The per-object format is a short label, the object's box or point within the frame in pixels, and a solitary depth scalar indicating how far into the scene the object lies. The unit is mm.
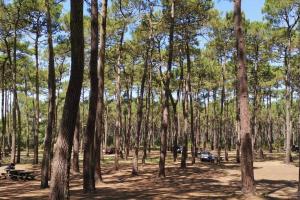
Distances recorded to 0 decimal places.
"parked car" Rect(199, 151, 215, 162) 42500
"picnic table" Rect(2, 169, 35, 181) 26516
